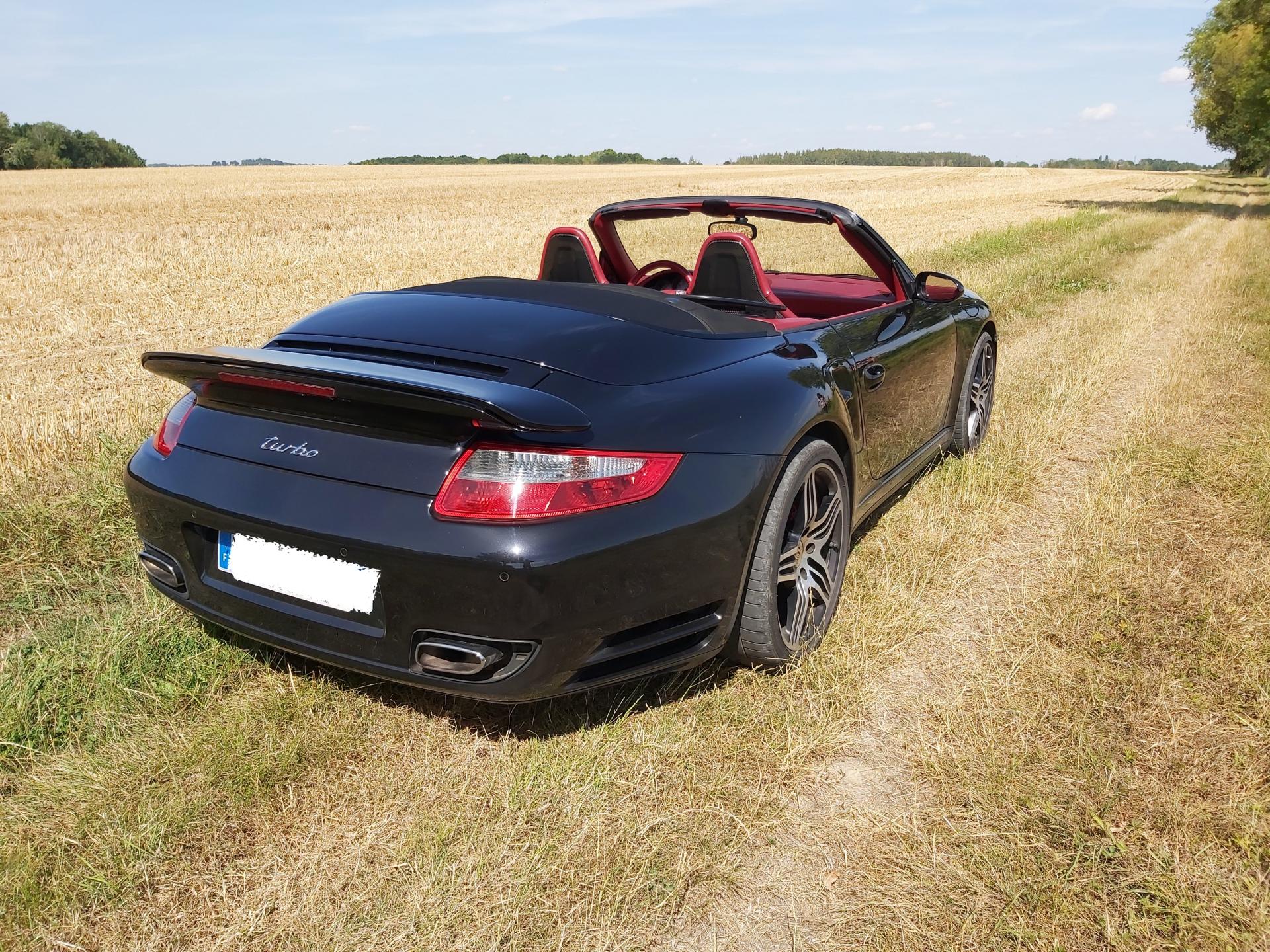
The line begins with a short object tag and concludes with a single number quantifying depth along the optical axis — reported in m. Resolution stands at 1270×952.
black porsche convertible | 1.98
